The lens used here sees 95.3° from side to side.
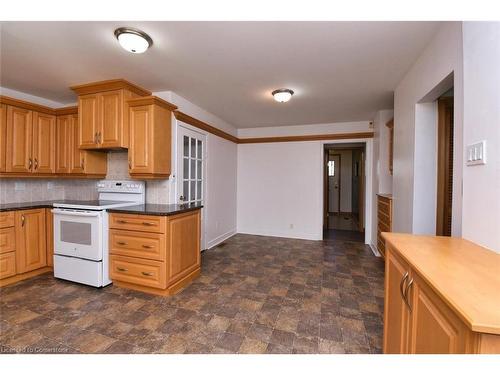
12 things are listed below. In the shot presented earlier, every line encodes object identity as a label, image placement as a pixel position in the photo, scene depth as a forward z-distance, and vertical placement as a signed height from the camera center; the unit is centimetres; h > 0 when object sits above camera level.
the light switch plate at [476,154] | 117 +18
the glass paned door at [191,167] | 321 +27
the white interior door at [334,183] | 797 +9
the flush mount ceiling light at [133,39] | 173 +113
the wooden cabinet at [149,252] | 232 -71
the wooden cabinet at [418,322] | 61 -48
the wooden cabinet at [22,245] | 255 -73
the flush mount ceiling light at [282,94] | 288 +115
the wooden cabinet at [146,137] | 262 +56
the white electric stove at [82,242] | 243 -64
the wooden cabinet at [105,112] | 267 +86
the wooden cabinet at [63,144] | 320 +56
